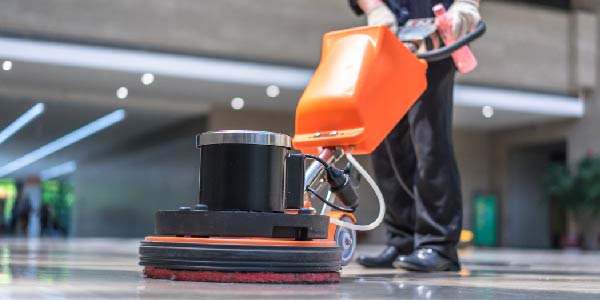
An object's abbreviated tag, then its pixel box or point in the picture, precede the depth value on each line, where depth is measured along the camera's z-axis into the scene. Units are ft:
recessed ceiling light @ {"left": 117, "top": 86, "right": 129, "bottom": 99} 34.42
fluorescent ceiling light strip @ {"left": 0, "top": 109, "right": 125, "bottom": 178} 37.60
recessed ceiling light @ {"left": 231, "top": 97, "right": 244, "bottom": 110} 37.65
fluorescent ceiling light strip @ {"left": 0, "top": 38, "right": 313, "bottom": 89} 28.22
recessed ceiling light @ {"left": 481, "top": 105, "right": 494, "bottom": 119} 38.85
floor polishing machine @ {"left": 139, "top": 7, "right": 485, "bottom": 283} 4.25
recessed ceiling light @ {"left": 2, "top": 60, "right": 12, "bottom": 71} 28.44
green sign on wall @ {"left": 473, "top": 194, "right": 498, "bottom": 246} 46.83
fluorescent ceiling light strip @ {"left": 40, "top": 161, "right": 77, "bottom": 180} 43.37
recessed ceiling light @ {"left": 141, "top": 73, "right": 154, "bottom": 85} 31.08
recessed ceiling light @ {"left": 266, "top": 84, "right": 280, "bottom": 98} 34.15
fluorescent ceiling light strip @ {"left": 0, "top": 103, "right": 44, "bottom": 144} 30.98
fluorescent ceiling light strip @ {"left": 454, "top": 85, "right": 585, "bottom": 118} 36.78
